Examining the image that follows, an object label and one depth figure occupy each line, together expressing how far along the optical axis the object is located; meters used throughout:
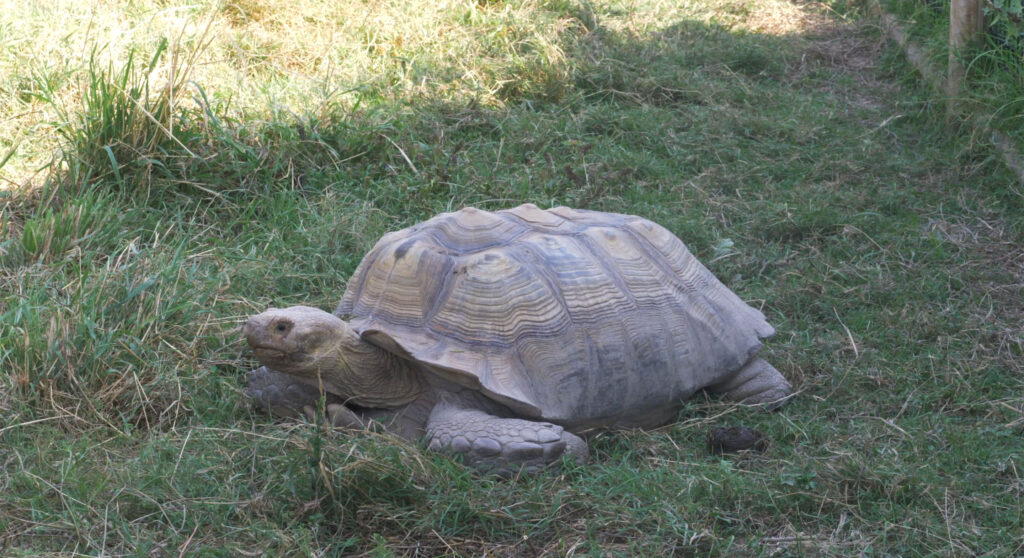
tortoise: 2.73
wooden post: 5.02
